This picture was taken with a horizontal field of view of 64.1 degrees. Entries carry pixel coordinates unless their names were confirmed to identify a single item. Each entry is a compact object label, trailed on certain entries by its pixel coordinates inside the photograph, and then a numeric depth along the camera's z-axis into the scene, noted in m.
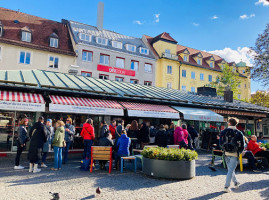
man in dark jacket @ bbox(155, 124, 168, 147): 9.16
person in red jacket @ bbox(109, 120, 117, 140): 9.62
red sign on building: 26.59
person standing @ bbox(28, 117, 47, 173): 6.57
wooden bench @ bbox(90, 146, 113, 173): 6.90
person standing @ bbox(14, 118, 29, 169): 6.96
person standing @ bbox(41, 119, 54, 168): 7.59
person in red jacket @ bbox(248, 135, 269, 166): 8.58
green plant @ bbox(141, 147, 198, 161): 6.21
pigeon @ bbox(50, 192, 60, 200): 4.25
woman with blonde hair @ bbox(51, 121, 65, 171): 7.06
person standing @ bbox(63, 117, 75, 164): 8.21
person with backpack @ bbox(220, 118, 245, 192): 5.27
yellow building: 32.12
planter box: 6.12
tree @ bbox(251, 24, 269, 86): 18.12
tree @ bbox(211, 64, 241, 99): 30.44
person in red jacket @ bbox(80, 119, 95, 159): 8.00
